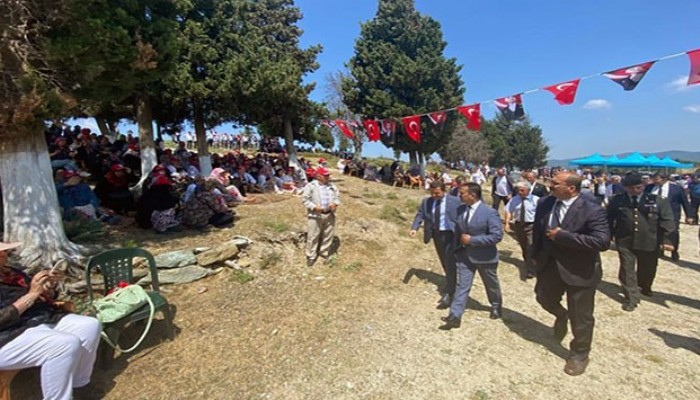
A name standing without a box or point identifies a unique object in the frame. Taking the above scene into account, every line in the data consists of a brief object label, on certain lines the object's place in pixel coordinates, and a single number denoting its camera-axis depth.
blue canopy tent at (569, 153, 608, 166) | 28.94
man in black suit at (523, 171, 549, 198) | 6.42
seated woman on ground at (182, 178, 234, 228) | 6.69
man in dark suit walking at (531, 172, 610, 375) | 3.17
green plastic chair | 3.43
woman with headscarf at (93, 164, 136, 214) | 7.23
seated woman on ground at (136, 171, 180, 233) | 6.38
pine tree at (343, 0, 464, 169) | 17.17
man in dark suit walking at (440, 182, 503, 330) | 4.07
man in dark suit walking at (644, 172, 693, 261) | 7.57
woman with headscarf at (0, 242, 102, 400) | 2.56
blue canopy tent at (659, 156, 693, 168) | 23.95
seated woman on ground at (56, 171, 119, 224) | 6.00
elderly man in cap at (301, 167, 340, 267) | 6.03
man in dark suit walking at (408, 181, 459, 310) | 4.77
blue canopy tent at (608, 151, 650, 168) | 24.76
